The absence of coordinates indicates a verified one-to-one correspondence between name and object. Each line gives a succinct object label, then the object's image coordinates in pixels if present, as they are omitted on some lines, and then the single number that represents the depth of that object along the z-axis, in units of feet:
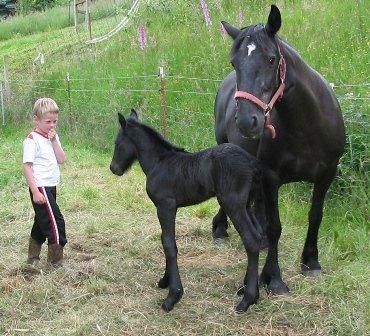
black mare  12.14
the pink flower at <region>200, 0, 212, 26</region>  31.29
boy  15.90
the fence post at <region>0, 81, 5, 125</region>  45.27
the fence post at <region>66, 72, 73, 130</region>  38.48
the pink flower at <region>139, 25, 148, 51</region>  35.43
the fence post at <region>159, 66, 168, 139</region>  29.35
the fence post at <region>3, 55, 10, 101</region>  46.90
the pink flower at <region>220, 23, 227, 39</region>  32.09
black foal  13.29
